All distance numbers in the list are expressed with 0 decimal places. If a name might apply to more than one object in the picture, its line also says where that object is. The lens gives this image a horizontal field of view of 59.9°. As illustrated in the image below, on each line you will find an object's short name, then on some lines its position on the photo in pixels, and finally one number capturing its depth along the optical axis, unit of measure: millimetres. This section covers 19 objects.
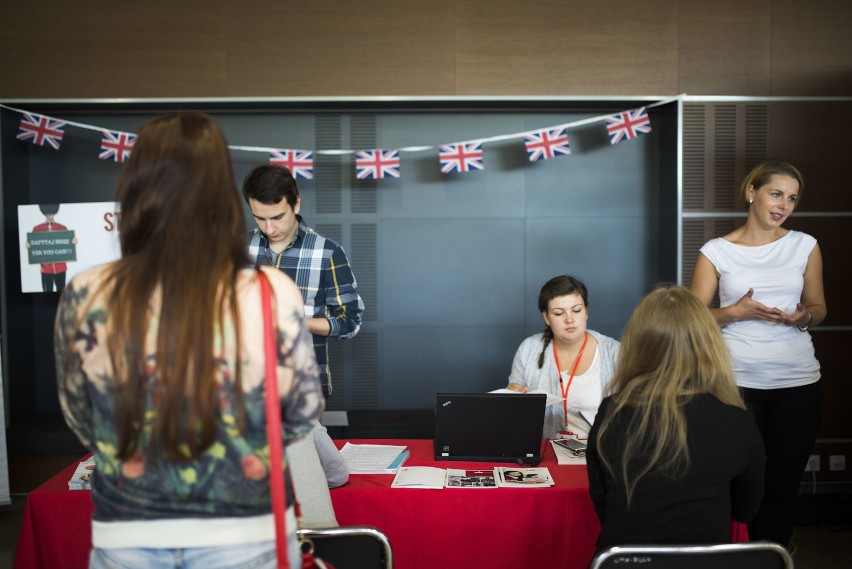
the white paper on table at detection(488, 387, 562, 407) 2379
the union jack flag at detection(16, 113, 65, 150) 3812
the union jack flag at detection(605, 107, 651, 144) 3822
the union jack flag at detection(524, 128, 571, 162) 3838
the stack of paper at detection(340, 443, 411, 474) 2191
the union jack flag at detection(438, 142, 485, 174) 3863
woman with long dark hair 1020
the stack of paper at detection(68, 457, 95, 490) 1993
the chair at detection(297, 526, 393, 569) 1575
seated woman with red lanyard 2646
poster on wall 3771
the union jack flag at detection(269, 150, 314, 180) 3848
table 1993
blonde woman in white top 2596
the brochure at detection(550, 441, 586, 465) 2242
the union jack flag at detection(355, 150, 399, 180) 3865
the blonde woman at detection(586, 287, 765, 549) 1581
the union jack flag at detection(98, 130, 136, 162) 3830
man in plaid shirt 2449
